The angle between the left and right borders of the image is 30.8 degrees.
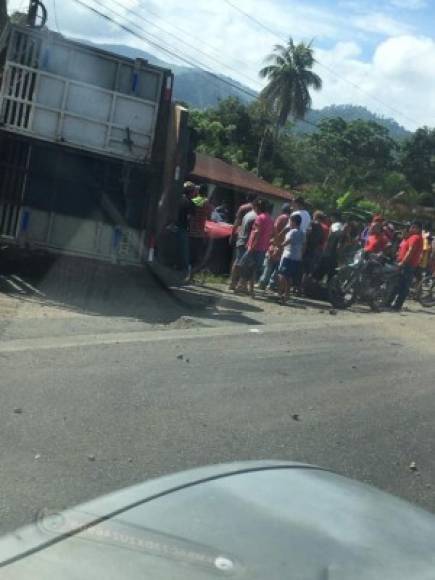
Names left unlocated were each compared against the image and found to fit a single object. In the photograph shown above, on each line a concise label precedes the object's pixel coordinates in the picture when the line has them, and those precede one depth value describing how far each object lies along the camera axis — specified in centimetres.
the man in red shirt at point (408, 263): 1544
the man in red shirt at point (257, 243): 1336
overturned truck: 1068
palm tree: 5650
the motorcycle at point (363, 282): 1454
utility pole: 1195
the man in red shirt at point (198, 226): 1394
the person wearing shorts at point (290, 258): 1332
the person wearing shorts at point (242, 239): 1372
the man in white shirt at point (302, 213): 1385
